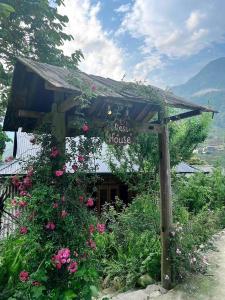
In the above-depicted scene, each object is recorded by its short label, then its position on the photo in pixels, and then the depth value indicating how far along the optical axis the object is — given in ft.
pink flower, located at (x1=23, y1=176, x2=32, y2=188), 9.22
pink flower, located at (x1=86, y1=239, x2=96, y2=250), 9.12
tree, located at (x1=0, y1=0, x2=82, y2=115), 22.24
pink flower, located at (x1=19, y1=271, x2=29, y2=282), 8.41
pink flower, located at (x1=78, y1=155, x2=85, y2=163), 9.12
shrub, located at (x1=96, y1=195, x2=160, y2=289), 13.38
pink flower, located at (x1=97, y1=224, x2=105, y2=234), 9.47
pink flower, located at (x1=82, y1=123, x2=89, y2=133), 9.01
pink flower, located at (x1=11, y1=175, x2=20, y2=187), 9.62
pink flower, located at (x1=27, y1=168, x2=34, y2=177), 9.28
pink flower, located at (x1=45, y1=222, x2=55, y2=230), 8.61
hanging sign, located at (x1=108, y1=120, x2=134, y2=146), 10.18
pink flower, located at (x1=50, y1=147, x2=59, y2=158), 9.09
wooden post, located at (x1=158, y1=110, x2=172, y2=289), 12.29
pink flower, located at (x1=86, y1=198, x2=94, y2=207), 9.27
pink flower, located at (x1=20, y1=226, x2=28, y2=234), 8.80
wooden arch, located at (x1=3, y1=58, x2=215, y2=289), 9.09
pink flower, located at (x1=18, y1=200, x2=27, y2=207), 9.08
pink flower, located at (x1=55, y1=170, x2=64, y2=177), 8.79
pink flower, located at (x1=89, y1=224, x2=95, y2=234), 9.15
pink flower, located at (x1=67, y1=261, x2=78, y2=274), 8.52
